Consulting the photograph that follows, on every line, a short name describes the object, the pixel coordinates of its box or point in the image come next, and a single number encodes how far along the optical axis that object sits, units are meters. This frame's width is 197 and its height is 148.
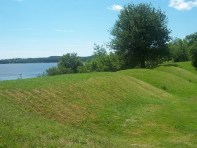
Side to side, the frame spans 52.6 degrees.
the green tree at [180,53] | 49.32
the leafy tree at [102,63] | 40.57
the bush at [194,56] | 39.22
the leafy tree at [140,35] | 32.83
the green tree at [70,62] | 60.01
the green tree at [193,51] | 39.34
